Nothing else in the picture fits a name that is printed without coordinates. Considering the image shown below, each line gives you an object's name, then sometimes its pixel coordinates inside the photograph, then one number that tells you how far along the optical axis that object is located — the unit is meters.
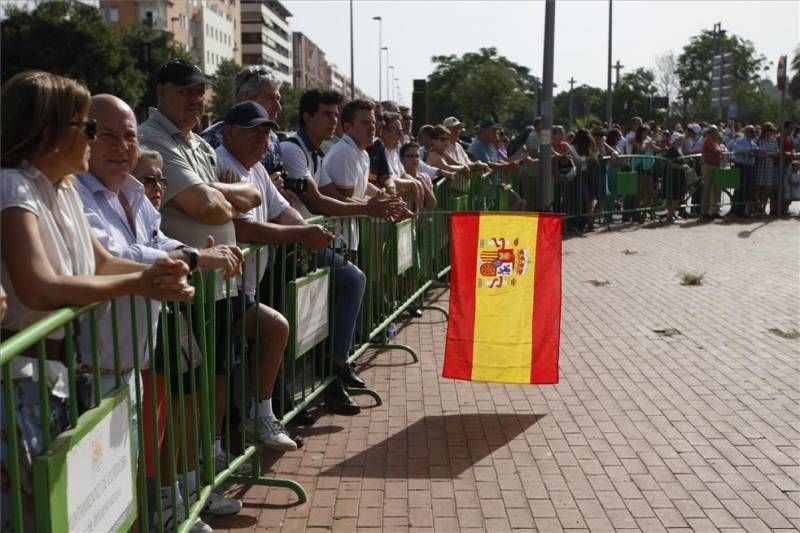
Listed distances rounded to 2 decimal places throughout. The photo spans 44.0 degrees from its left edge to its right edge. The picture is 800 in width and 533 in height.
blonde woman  2.68
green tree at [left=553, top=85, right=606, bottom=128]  82.06
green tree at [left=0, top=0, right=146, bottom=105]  57.23
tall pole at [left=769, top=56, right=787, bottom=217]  19.56
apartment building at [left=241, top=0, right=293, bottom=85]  146.38
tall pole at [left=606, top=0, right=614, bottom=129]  35.95
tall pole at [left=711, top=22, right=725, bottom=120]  58.91
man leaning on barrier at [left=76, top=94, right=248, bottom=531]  3.53
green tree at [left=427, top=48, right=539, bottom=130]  83.06
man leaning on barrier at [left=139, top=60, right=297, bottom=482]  4.38
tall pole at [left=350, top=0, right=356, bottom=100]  76.94
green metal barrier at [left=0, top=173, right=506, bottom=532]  2.47
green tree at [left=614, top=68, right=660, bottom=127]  62.67
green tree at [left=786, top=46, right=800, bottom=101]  87.50
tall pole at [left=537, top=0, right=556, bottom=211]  15.70
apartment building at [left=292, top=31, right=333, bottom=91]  189.38
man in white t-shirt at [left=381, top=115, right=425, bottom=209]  9.19
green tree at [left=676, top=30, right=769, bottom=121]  71.44
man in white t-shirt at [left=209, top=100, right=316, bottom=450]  4.86
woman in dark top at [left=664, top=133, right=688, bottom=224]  19.53
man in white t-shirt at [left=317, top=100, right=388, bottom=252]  6.96
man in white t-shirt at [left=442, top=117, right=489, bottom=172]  12.43
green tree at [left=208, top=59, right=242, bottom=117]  89.62
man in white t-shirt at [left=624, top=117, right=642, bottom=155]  19.95
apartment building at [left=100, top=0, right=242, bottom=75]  104.62
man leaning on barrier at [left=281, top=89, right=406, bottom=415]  6.29
